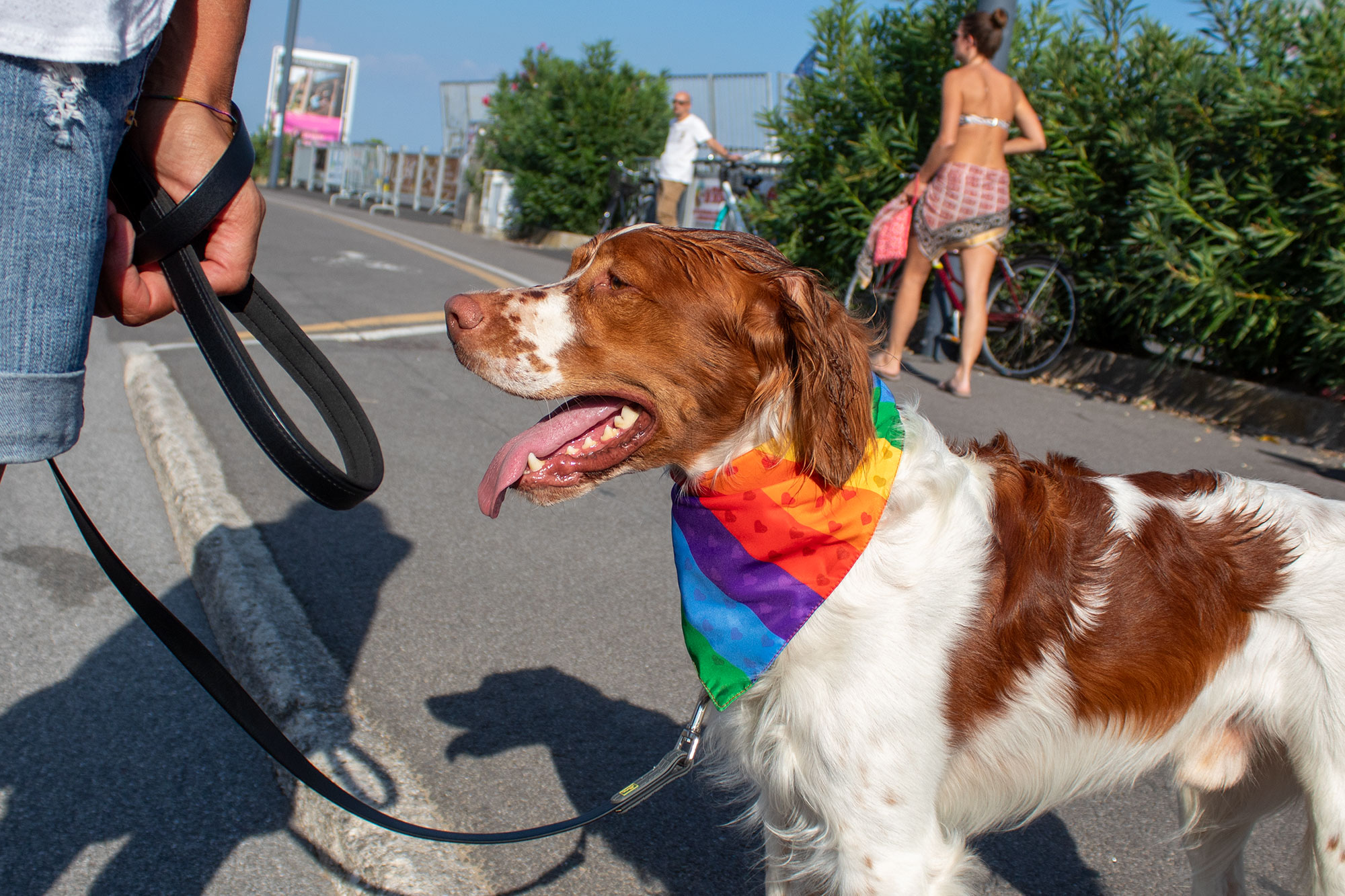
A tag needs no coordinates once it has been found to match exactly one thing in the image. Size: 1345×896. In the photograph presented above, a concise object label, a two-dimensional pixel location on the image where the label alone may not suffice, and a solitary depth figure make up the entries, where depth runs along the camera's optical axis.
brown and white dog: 1.82
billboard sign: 43.94
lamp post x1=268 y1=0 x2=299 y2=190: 31.20
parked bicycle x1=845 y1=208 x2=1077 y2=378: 8.16
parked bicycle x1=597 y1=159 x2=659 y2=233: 15.81
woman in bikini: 7.03
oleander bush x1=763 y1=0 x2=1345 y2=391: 6.49
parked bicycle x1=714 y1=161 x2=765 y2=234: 12.16
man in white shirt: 14.45
